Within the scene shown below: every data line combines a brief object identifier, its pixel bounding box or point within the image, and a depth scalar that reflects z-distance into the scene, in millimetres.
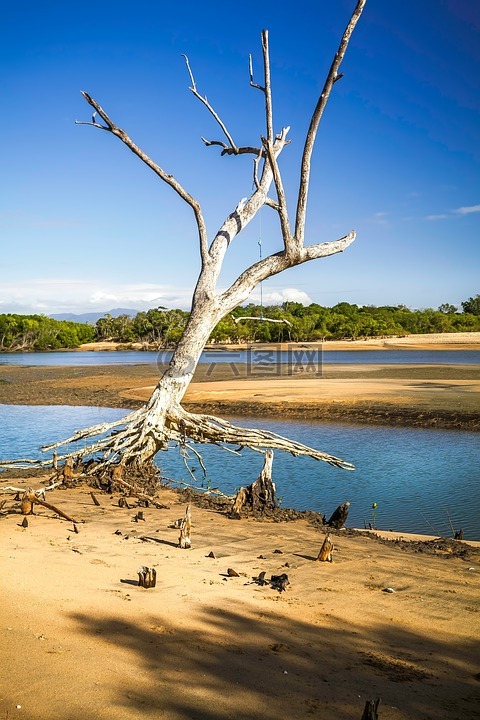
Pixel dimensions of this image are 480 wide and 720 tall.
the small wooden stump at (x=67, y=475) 10414
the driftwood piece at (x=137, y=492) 9375
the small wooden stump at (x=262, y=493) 9727
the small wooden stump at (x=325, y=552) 6950
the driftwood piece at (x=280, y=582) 5949
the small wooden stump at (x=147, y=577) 5570
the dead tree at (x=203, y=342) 10000
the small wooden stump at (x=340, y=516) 8875
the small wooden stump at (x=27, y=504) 8180
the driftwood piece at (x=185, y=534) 7156
